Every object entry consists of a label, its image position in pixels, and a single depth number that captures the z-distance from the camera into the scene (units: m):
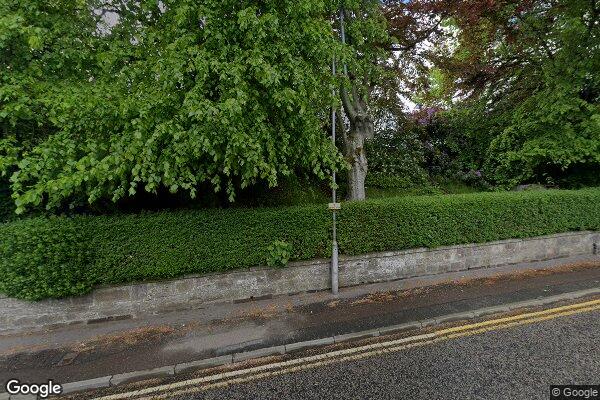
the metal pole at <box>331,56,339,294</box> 6.21
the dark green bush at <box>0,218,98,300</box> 4.85
